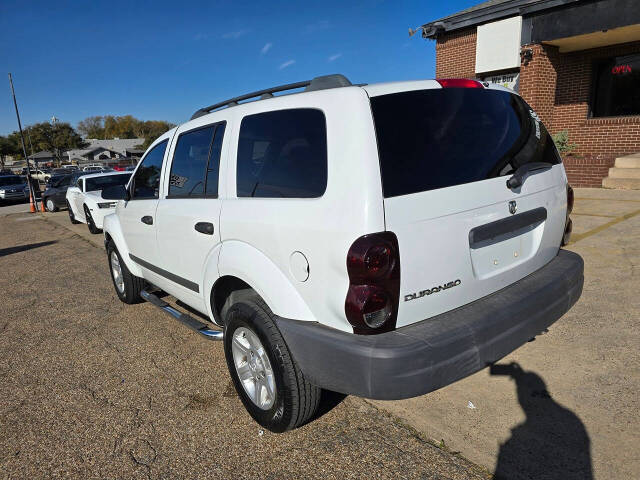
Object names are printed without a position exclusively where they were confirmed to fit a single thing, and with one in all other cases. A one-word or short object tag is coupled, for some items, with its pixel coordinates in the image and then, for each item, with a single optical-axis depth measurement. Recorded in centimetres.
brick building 972
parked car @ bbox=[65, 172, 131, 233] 989
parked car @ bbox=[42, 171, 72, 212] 1686
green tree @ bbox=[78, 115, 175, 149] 13012
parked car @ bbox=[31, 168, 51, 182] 4575
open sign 1073
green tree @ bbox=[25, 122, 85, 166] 10244
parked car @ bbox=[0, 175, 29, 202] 2323
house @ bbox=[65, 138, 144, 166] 9274
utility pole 2228
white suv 200
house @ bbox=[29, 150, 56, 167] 9700
